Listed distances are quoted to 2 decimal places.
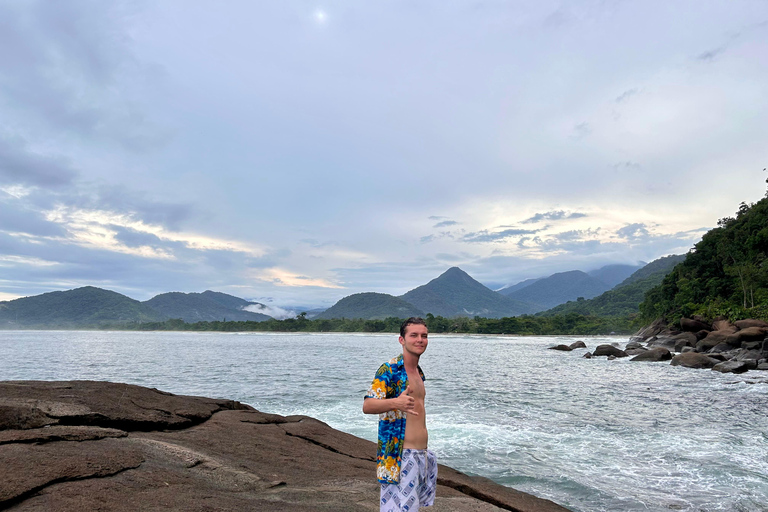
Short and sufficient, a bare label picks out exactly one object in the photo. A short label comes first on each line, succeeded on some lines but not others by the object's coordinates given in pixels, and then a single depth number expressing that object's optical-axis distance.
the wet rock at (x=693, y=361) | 35.06
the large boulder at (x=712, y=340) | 41.66
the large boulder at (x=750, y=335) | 37.12
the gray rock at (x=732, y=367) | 29.89
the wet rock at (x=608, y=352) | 50.55
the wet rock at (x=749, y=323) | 40.57
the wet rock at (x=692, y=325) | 53.16
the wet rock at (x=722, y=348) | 39.53
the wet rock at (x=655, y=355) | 42.56
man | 3.94
